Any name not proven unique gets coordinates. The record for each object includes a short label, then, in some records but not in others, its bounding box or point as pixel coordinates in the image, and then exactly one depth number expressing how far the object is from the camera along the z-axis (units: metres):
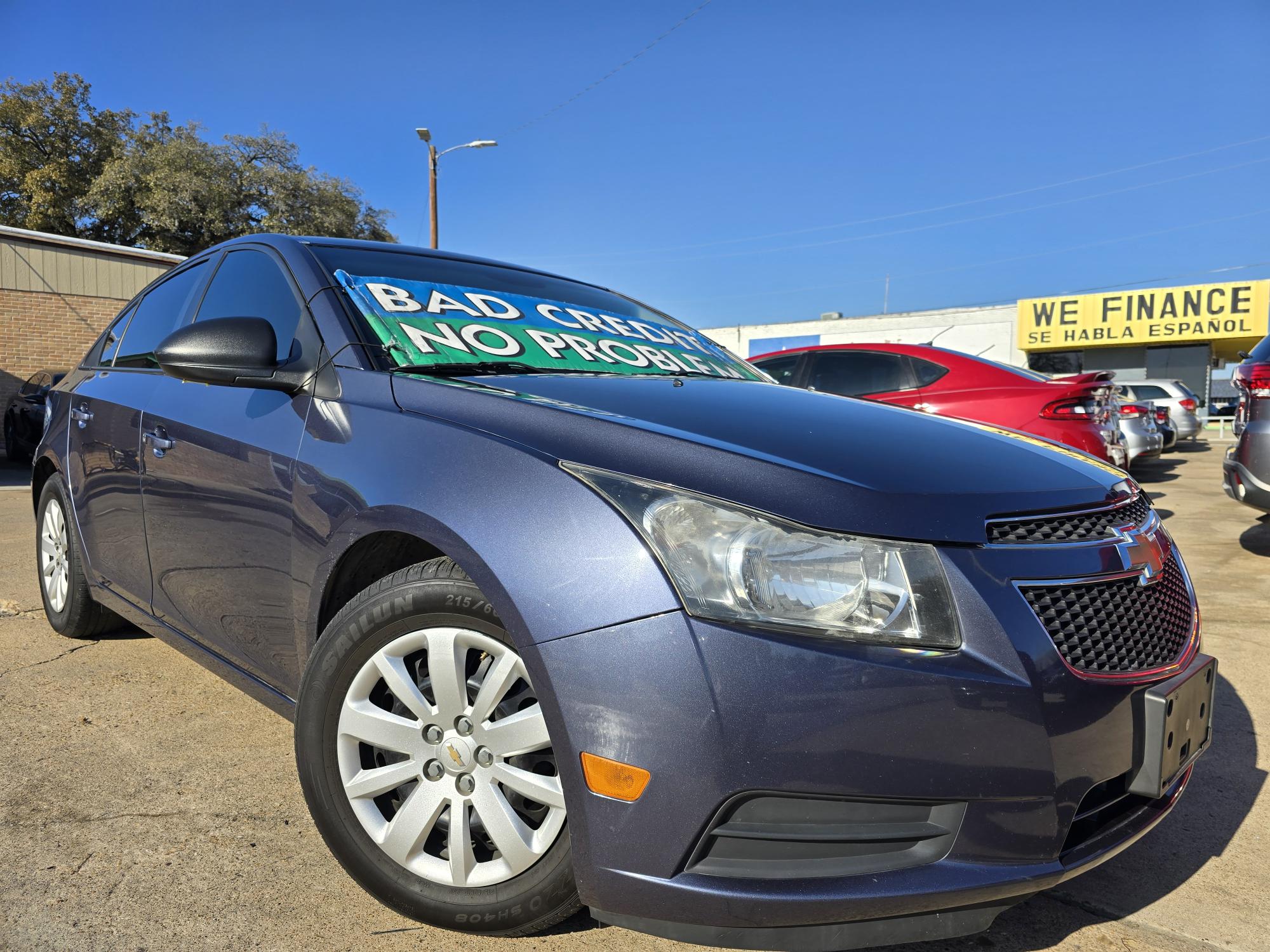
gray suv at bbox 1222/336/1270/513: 4.90
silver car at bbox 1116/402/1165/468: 10.59
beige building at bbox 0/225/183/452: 16.34
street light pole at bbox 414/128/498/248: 16.02
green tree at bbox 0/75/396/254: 25.83
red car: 6.18
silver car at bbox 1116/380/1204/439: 16.53
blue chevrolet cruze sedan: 1.37
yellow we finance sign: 27.14
